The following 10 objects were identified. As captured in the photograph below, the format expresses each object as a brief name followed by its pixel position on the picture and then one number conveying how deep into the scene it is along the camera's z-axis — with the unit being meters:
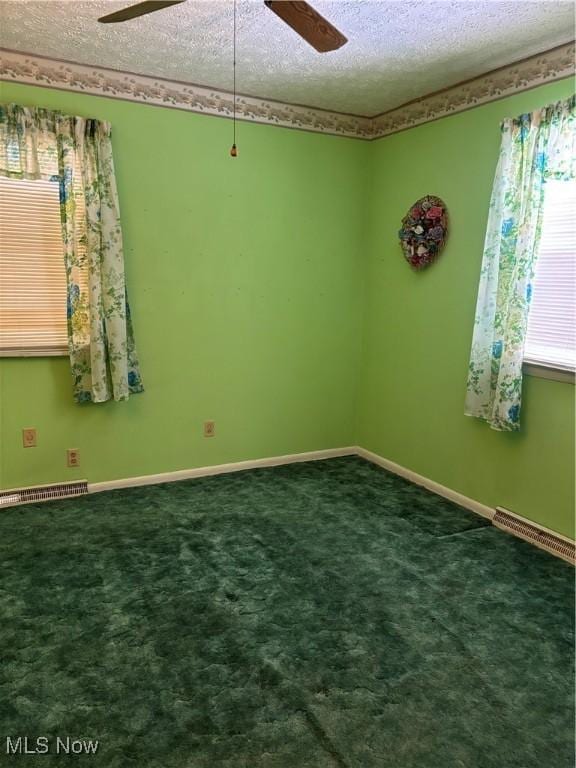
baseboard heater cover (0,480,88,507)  3.35
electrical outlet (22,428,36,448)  3.37
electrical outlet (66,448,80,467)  3.51
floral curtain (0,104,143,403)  3.07
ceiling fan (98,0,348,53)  1.66
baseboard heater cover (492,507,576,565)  2.85
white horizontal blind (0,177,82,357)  3.15
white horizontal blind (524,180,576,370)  2.80
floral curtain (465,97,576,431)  2.74
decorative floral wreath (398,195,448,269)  3.54
